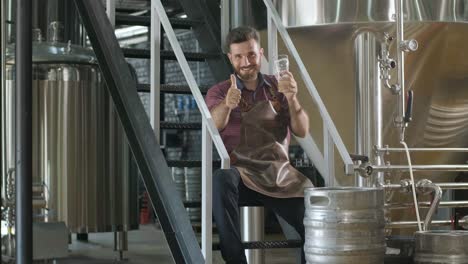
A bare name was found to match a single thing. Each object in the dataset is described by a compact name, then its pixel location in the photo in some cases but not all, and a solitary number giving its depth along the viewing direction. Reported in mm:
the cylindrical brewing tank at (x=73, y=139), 6605
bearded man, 3873
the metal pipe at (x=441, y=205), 4648
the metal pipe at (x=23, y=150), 4109
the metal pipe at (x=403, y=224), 4484
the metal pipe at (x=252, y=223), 4898
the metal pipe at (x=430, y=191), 3964
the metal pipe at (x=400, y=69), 4434
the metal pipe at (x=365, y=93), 4590
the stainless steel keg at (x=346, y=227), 3314
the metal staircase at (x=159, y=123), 3639
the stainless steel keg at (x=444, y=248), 3416
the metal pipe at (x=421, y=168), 4156
